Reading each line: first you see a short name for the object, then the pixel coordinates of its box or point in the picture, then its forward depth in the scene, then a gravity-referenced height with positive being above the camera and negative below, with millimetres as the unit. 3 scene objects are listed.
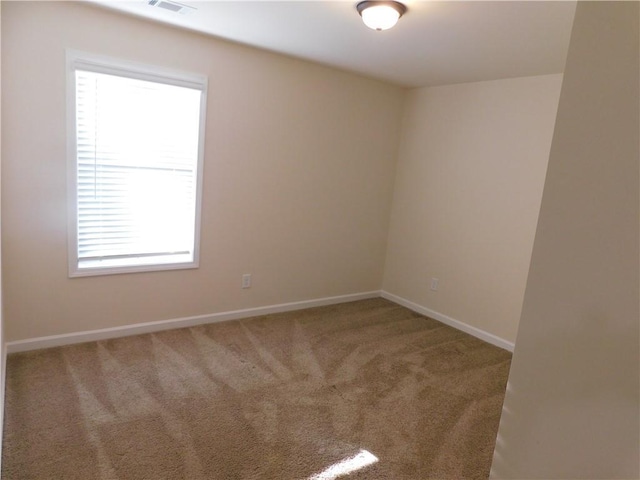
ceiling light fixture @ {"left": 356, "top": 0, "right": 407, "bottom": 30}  2219 +961
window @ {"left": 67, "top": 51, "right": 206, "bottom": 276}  2873 +3
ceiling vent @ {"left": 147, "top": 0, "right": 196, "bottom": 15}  2549 +1020
